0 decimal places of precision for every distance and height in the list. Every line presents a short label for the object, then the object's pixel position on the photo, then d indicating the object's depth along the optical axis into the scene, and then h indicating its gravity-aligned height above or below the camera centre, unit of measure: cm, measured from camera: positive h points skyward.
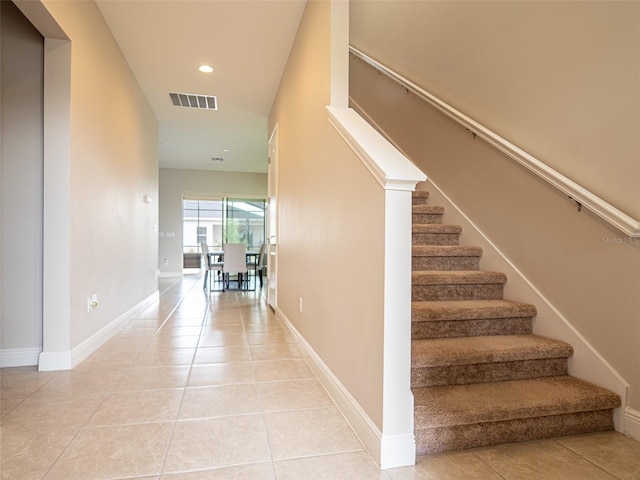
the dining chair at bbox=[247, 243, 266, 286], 685 -55
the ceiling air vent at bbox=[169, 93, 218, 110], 447 +188
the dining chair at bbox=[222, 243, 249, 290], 611 -40
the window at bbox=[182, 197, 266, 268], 905 +43
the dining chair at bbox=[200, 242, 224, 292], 635 -53
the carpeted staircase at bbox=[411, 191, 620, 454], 146 -71
